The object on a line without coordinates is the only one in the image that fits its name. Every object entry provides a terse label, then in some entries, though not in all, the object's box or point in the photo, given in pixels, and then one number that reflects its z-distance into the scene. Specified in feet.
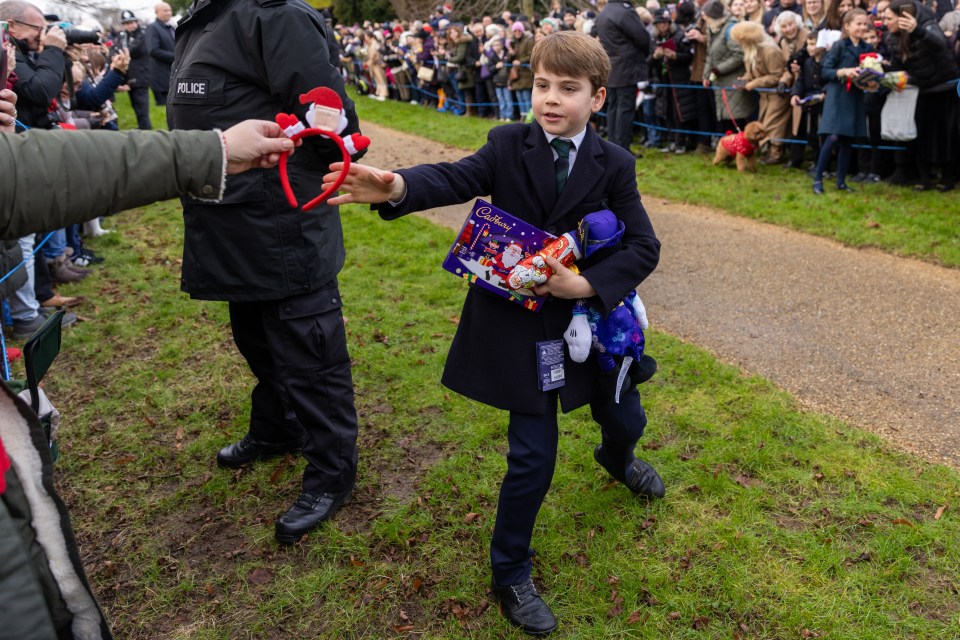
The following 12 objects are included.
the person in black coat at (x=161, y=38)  41.64
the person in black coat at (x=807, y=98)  29.73
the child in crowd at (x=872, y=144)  26.99
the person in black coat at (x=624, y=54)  34.50
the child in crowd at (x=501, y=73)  48.44
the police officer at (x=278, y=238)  9.75
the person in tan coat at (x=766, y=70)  31.83
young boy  8.86
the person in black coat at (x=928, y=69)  25.32
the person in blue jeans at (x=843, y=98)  27.14
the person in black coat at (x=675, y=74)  35.94
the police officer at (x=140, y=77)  44.16
